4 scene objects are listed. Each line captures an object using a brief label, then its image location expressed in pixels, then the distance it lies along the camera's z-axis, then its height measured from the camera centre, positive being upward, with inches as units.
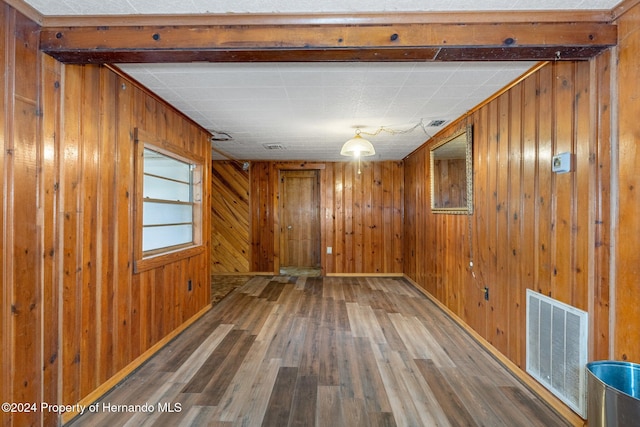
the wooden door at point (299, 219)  247.0 -4.3
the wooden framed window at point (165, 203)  92.2 +4.5
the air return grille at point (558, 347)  62.9 -32.5
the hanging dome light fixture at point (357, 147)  126.0 +30.4
